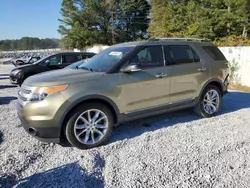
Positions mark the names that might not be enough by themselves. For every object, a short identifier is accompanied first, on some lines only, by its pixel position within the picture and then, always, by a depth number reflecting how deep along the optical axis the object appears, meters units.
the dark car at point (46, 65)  9.30
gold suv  3.32
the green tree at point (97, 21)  40.53
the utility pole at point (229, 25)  22.68
